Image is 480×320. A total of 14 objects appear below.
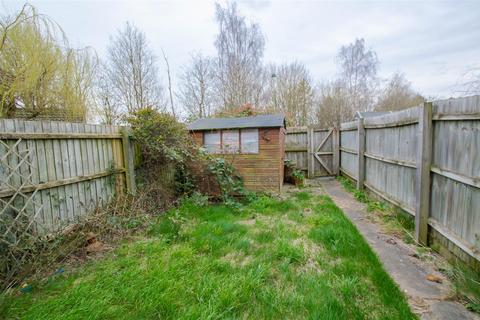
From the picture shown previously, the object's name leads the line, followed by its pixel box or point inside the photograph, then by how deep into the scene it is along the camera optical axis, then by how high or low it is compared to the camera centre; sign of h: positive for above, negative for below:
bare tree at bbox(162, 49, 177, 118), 6.66 +2.22
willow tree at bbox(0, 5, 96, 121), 4.16 +1.62
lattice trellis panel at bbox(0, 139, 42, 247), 2.45 -0.61
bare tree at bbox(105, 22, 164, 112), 10.77 +3.87
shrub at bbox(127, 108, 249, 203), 4.84 -0.47
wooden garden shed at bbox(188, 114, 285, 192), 5.93 -0.14
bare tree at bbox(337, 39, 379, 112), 16.75 +5.51
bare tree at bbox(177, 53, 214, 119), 13.08 +3.22
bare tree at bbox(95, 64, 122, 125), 6.41 +1.10
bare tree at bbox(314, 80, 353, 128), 15.01 +2.23
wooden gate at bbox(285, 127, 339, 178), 9.00 -0.42
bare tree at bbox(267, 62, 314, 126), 14.17 +3.18
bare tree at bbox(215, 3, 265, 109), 13.53 +5.46
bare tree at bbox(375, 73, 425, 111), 16.08 +3.17
